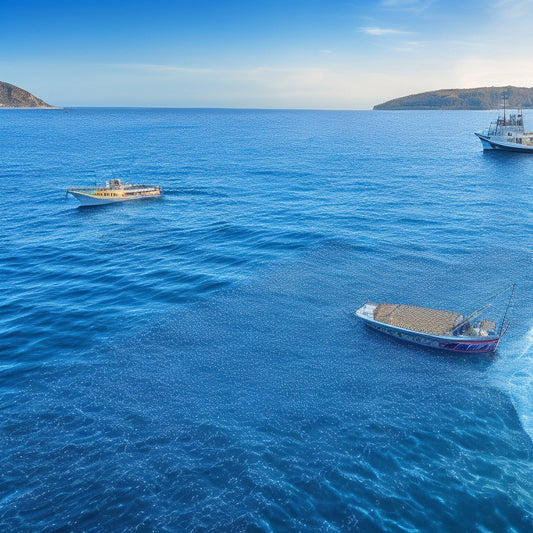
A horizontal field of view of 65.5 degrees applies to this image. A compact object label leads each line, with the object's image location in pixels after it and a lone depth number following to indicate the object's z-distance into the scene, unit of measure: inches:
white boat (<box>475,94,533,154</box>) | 6889.8
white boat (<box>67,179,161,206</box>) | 4045.3
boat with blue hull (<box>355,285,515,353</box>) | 1793.8
